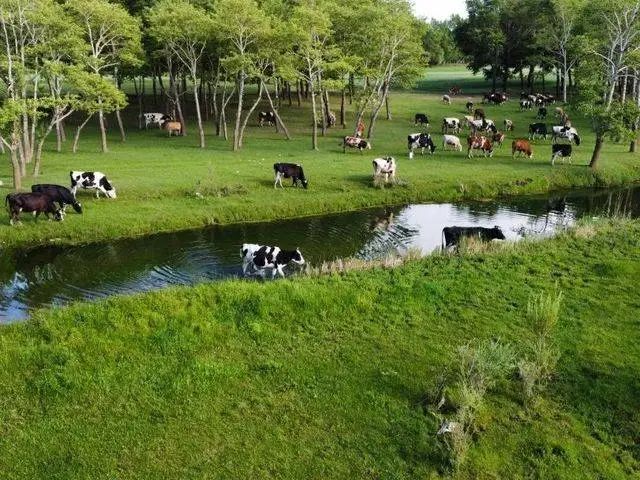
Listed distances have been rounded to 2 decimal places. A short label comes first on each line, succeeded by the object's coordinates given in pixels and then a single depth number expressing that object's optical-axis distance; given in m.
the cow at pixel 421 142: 42.88
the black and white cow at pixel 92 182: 28.45
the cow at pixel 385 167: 34.03
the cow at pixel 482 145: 42.53
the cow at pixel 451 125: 52.78
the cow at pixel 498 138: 45.88
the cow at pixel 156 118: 53.80
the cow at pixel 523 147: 42.41
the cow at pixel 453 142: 45.15
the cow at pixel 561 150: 40.34
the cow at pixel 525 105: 64.62
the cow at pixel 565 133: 47.42
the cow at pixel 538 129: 49.62
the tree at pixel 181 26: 40.09
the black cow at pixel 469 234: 22.80
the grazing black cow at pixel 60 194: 25.75
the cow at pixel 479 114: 57.94
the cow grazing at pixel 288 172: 32.22
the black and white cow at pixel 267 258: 20.14
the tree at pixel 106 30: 37.78
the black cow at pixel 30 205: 24.08
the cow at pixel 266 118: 55.69
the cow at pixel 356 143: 44.12
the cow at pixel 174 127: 49.62
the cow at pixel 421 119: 56.38
